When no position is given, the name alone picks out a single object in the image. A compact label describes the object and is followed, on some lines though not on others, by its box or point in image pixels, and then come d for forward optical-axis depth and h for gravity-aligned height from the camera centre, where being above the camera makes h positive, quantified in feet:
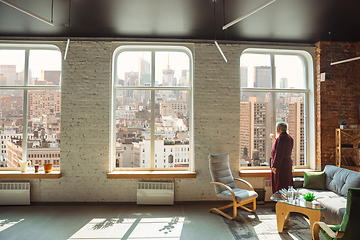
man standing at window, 15.53 -2.52
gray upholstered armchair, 14.37 -4.11
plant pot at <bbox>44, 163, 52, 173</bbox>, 17.16 -3.24
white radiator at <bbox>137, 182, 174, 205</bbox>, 17.03 -5.32
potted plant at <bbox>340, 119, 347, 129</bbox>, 17.53 +0.11
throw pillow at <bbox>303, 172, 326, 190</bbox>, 15.69 -3.82
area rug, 12.36 -5.96
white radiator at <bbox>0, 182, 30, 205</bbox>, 16.79 -5.30
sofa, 12.49 -4.14
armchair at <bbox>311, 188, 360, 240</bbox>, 8.70 -3.63
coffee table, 11.59 -4.40
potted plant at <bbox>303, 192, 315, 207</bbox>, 11.87 -3.78
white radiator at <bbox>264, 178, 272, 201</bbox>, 17.81 -4.91
